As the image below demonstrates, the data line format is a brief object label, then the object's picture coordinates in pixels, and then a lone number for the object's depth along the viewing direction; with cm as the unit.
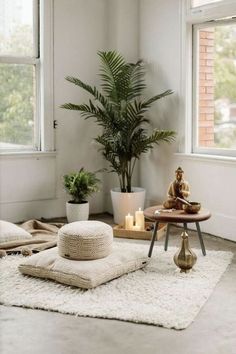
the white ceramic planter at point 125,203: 514
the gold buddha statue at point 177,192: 388
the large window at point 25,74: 516
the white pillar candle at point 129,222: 468
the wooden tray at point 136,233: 452
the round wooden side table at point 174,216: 362
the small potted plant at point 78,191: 503
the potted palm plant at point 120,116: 512
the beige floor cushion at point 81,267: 322
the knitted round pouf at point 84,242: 340
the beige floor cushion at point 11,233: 418
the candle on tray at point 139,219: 465
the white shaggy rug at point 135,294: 284
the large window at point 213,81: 457
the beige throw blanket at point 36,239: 407
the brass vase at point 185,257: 346
